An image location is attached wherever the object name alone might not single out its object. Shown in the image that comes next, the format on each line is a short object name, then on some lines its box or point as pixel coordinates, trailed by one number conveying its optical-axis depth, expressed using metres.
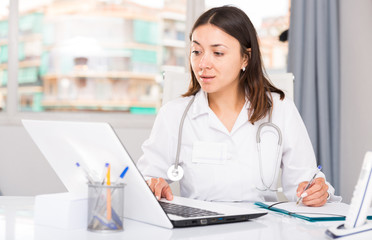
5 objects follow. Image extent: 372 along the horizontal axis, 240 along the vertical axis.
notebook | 1.18
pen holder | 0.96
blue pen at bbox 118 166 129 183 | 0.99
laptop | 0.99
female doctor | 1.71
